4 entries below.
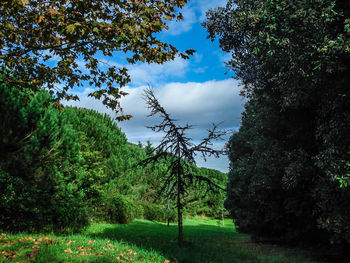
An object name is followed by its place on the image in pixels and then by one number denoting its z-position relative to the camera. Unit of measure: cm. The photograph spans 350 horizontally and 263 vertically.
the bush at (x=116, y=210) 1518
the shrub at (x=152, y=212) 2173
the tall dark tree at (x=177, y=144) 923
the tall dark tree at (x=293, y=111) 671
